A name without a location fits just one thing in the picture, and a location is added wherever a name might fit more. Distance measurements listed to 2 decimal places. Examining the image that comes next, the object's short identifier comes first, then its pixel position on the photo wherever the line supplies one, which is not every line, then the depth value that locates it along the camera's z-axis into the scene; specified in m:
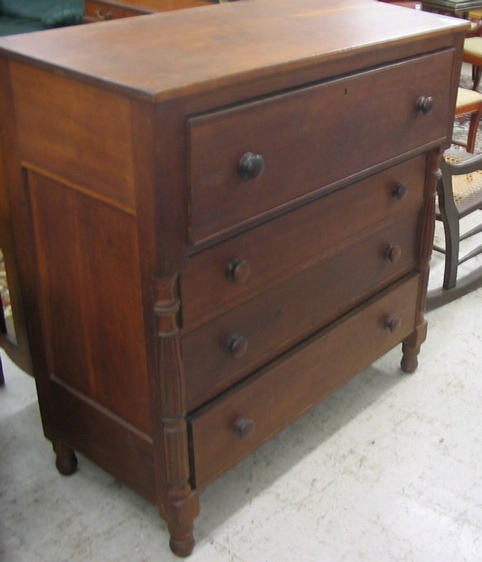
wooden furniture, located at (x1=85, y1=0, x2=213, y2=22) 3.65
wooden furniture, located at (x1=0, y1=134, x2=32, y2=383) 1.55
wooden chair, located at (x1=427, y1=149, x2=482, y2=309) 2.29
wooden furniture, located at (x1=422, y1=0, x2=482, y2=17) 4.04
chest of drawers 1.19
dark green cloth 3.80
